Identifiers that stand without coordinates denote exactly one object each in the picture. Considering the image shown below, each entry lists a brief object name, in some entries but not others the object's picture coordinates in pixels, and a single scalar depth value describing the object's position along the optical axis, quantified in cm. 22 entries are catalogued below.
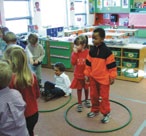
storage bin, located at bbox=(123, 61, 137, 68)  327
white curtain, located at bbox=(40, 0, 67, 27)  564
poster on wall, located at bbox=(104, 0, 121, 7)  714
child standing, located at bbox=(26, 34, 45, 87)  279
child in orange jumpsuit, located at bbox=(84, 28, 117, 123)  199
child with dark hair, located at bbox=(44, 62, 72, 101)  277
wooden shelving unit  325
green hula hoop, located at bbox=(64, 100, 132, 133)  198
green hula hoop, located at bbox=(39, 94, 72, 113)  245
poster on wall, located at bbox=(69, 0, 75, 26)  634
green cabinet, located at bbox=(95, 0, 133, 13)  698
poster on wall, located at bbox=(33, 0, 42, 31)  519
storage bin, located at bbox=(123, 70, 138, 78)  330
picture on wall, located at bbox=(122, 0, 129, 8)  696
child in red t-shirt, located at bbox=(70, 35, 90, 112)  221
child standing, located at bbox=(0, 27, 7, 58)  266
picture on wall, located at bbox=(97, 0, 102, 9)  742
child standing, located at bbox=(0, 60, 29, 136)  114
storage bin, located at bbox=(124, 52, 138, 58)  325
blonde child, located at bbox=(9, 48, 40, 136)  136
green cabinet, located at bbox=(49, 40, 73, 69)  388
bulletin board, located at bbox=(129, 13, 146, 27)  672
